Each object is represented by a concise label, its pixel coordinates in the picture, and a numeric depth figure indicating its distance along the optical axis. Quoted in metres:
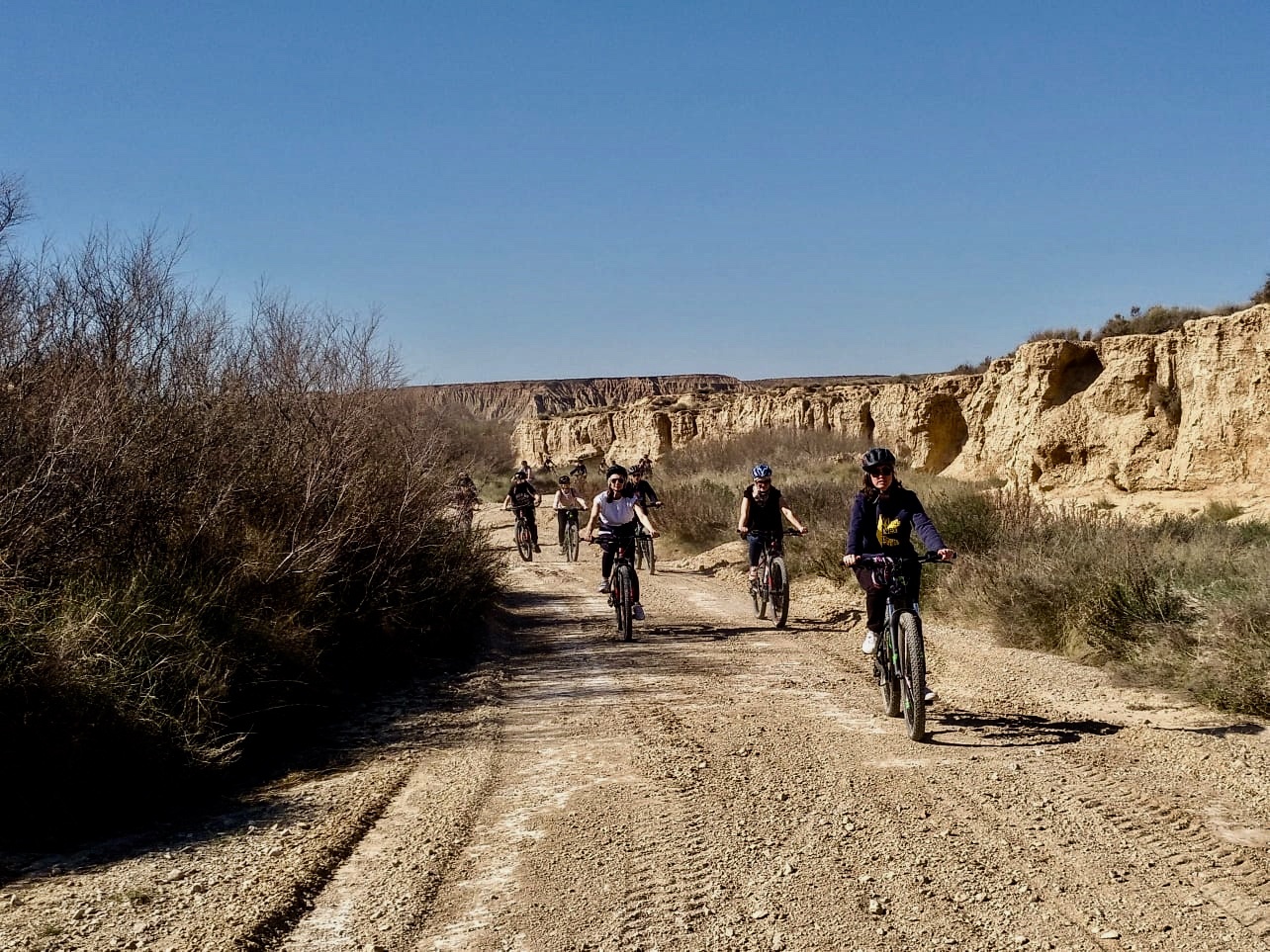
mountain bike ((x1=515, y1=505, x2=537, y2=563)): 22.14
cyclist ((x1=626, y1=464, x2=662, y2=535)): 16.16
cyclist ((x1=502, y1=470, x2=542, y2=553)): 21.23
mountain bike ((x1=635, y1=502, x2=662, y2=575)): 18.53
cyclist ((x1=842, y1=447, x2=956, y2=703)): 7.51
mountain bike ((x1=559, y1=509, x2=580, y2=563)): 21.50
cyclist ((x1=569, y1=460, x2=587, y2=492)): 34.75
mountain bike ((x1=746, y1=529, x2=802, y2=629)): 12.41
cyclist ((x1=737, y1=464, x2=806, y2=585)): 12.70
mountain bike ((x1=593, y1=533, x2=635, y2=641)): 11.73
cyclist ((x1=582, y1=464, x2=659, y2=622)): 12.24
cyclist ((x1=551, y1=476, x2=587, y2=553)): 19.67
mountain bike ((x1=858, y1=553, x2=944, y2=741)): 6.92
